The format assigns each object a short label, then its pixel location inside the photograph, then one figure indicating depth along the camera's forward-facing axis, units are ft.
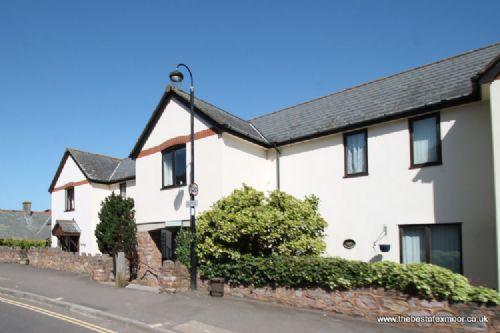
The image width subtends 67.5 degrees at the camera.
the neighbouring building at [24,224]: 118.83
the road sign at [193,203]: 40.83
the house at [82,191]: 77.22
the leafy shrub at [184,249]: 41.50
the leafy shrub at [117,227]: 55.67
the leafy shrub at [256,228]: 38.83
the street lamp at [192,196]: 40.52
